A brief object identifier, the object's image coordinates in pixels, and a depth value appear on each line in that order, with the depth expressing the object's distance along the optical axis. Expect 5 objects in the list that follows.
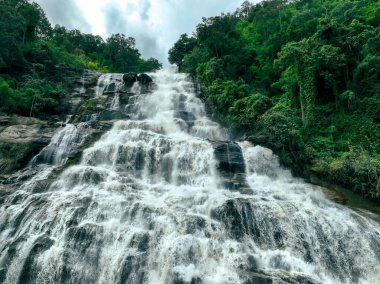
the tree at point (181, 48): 49.41
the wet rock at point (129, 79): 37.06
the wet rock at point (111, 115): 27.43
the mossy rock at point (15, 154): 21.11
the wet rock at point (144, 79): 37.41
